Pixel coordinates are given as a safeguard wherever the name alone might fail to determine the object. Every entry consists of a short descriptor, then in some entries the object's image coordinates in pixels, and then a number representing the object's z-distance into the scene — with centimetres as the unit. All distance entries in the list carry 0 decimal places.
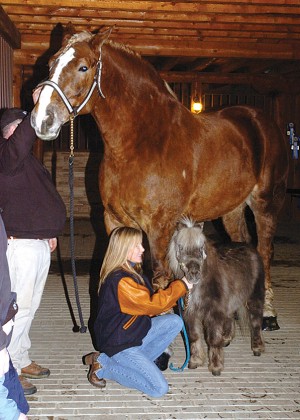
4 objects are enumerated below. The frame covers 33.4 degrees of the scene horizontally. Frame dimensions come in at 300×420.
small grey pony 311
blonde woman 293
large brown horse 318
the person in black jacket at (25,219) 290
